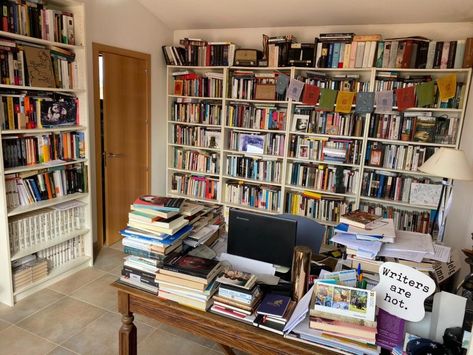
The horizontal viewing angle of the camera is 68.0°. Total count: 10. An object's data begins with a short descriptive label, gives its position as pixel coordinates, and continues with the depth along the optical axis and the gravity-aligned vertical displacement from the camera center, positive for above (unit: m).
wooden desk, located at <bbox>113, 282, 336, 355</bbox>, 1.34 -0.88
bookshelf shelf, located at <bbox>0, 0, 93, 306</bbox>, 2.65 -0.47
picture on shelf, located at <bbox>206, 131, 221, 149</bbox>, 4.39 -0.32
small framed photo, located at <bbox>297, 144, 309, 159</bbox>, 4.01 -0.38
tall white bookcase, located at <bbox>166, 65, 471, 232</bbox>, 3.49 -0.19
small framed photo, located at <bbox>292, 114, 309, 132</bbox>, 3.96 -0.06
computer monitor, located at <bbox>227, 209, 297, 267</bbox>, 1.74 -0.61
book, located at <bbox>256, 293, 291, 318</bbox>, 1.40 -0.77
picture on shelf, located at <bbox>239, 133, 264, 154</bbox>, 4.21 -0.34
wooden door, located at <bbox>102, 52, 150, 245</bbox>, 3.76 -0.30
